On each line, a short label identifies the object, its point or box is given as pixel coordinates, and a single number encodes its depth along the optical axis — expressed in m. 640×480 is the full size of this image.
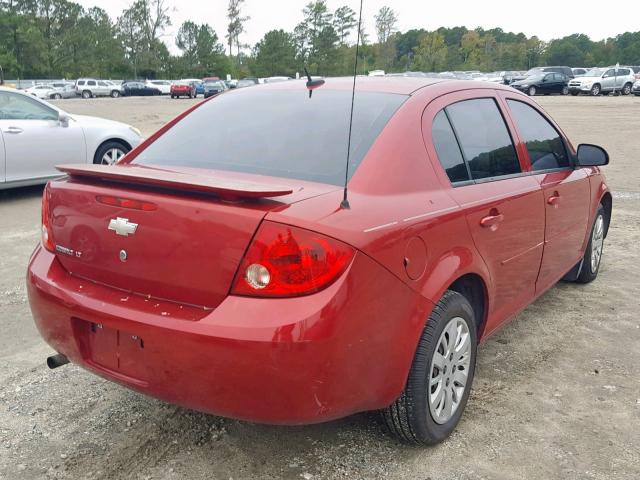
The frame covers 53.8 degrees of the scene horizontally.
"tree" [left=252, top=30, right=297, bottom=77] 59.19
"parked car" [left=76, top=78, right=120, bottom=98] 55.75
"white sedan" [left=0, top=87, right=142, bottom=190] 7.75
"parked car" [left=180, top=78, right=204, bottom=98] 50.66
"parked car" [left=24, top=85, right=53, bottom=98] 48.22
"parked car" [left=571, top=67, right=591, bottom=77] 45.97
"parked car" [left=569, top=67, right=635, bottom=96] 37.19
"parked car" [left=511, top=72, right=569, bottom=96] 37.78
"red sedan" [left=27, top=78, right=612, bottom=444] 2.16
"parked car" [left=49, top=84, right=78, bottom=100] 51.62
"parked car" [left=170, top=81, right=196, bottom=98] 48.09
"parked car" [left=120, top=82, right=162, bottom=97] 57.25
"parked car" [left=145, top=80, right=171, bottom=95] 60.16
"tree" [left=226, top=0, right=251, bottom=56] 83.51
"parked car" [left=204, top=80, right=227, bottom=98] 49.12
